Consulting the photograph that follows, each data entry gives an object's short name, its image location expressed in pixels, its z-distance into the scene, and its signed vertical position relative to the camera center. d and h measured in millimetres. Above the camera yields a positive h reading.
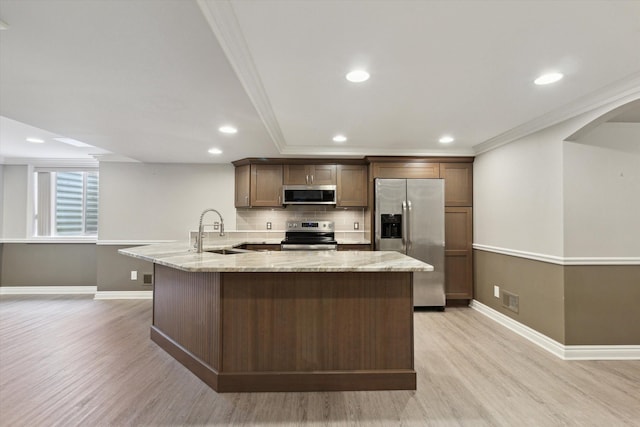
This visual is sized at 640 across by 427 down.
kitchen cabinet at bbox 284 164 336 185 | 4797 +640
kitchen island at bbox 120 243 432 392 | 2273 -819
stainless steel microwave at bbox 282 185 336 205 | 4746 +346
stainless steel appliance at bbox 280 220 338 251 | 4897 -243
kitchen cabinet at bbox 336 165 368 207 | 4793 +489
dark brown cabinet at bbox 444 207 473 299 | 4473 -510
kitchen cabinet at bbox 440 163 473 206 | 4547 +498
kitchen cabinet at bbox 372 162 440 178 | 4562 +687
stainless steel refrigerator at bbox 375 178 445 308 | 4312 -108
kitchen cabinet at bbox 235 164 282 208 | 4809 +485
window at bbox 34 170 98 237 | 5402 +230
